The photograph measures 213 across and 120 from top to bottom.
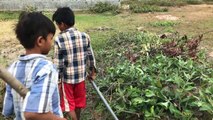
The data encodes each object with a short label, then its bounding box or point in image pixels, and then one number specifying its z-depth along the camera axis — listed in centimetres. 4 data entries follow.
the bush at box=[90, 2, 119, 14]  531
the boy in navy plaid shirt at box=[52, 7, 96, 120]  171
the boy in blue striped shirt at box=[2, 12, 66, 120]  92
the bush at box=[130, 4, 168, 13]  518
